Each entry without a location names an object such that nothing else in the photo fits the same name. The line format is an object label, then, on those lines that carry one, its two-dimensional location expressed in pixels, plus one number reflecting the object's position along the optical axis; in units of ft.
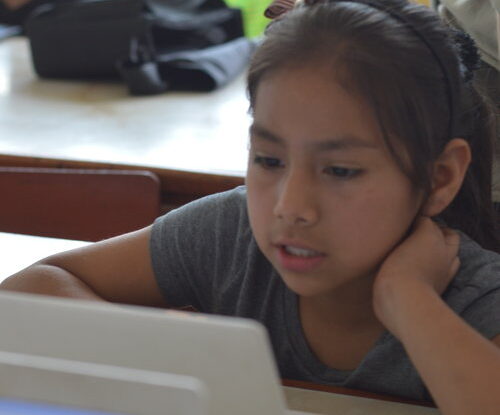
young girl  4.01
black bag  7.60
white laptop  3.19
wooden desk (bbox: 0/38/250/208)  5.83
